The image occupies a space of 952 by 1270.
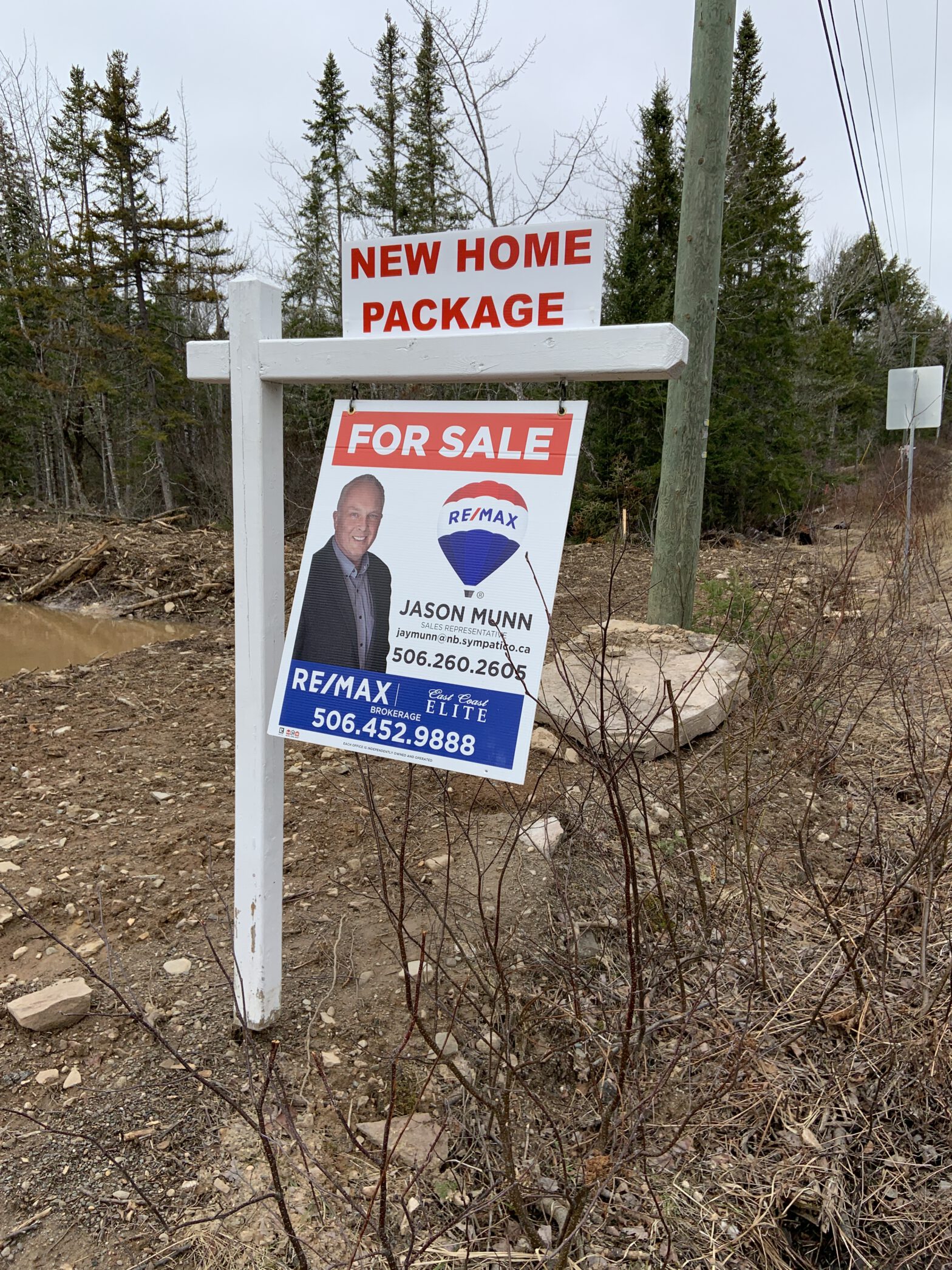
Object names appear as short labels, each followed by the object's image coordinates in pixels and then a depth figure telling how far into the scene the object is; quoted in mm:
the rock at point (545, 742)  4293
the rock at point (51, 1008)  2244
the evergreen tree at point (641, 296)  14500
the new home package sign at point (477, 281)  1806
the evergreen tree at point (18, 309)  20922
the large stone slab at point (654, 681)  4215
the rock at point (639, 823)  3461
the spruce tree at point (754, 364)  15195
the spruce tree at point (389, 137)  22094
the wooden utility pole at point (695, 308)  5410
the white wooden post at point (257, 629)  2070
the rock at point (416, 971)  2555
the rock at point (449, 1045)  2207
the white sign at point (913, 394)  10672
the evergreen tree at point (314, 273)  20516
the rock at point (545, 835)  3127
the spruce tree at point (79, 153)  22219
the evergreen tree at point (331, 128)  26750
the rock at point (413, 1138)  1913
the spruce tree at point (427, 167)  20219
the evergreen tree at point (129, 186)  22781
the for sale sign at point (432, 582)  1754
